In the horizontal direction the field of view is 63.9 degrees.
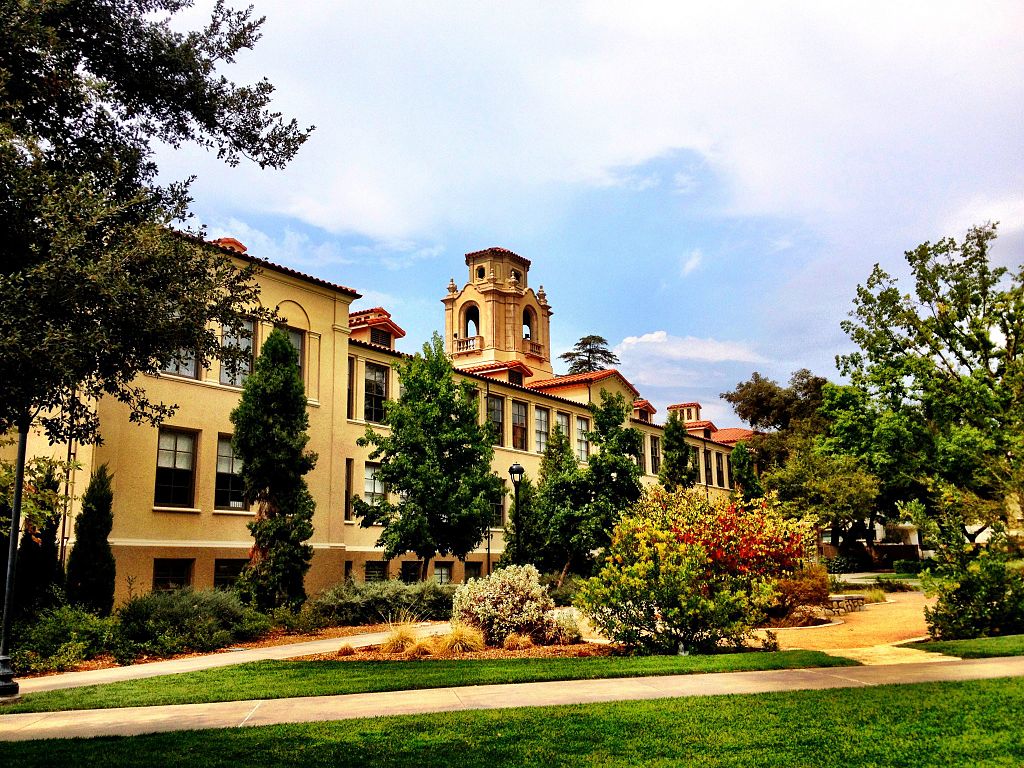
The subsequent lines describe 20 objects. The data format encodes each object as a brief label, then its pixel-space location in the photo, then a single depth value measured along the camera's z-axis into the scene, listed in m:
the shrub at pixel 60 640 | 14.67
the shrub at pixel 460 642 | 14.36
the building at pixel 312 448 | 21.53
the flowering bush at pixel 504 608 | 15.43
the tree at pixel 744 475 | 50.22
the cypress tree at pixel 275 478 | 20.80
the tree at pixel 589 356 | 87.38
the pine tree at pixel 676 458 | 42.66
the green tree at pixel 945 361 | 33.34
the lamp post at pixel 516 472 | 23.92
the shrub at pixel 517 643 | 14.73
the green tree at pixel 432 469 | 25.14
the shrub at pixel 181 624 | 16.30
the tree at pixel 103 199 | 7.10
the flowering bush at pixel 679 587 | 13.19
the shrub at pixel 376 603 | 21.08
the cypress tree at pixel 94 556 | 18.09
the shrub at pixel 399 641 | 14.50
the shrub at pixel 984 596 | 14.41
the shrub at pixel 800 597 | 20.08
